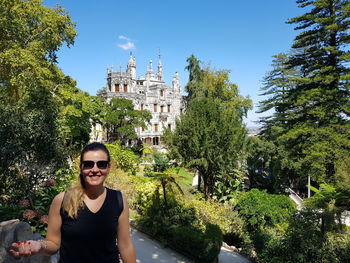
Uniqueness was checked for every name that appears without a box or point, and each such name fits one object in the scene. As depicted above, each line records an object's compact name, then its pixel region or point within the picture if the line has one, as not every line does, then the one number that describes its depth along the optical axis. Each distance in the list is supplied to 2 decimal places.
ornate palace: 38.56
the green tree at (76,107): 16.36
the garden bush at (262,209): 14.63
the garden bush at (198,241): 8.34
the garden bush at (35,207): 7.02
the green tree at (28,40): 13.18
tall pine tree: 16.81
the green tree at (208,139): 16.42
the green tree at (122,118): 32.84
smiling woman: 2.33
